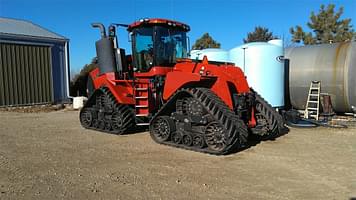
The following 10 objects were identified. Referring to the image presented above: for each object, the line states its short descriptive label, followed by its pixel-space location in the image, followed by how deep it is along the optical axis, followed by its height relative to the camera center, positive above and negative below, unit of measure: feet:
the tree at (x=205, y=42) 110.22 +14.62
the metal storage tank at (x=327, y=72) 34.14 +1.35
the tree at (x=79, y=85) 69.26 +0.43
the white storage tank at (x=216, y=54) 40.82 +3.89
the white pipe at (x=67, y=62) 56.70 +4.25
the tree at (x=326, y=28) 82.02 +14.12
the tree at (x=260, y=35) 118.52 +17.97
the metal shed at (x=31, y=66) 49.60 +3.47
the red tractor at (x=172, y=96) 21.27 -0.74
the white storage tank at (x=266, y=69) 34.78 +1.69
